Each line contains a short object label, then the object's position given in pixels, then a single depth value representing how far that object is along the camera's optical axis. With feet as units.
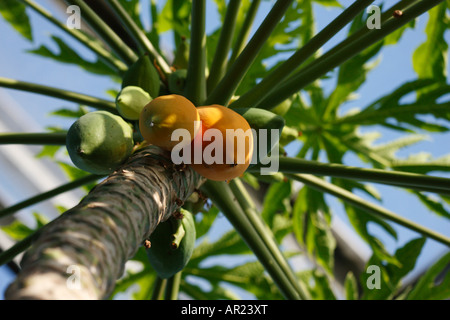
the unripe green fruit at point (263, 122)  4.31
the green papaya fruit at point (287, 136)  5.88
